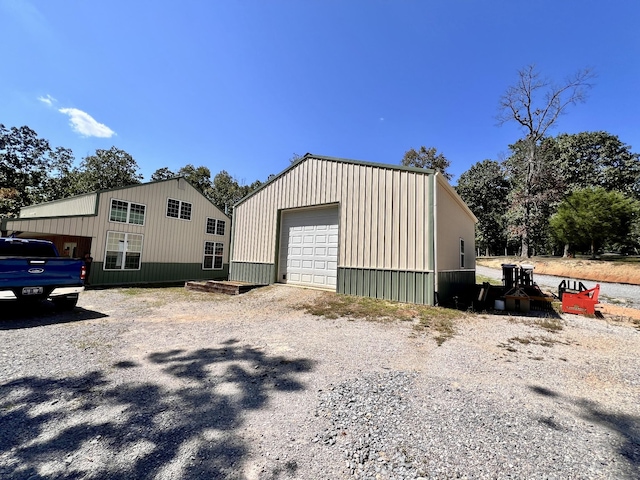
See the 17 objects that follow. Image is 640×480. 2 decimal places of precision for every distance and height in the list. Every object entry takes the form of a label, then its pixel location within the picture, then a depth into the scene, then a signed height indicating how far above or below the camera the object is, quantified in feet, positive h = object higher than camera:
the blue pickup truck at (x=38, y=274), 18.34 -1.27
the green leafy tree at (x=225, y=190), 118.83 +30.31
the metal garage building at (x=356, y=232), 27.73 +4.04
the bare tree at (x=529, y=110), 77.51 +48.72
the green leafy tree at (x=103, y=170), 101.40 +32.32
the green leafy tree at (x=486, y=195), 126.72 +34.12
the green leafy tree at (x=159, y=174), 122.01 +37.09
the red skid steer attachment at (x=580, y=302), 26.29 -2.88
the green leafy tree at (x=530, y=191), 90.53 +26.42
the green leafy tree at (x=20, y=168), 87.30 +28.34
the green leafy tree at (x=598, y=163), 106.22 +43.10
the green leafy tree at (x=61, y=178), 99.86 +28.67
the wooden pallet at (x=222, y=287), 34.91 -3.28
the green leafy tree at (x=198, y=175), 121.19 +37.35
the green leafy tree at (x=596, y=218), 76.18 +15.26
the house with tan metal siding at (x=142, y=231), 42.93 +4.51
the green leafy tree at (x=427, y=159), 111.34 +43.53
